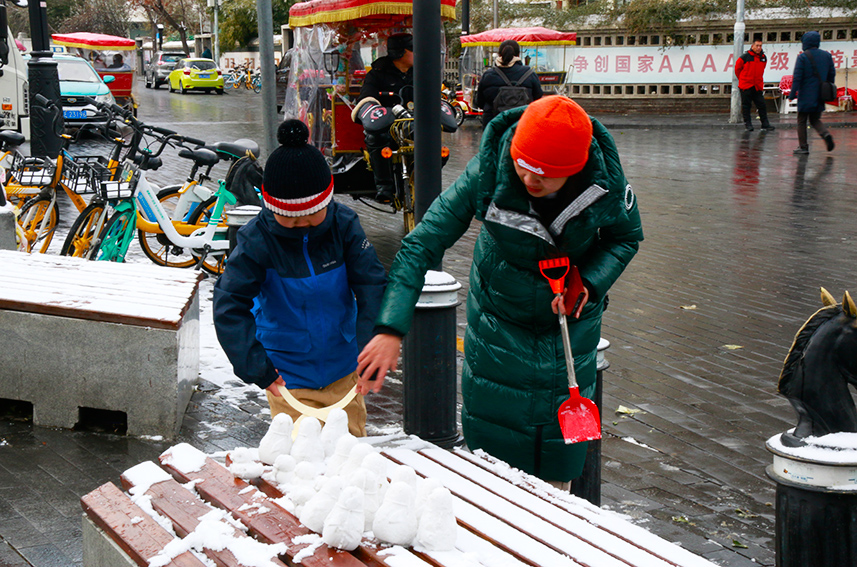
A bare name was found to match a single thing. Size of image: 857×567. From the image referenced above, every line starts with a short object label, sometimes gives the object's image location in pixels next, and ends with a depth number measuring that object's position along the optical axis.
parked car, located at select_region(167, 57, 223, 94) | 41.44
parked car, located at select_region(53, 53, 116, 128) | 20.45
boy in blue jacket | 3.09
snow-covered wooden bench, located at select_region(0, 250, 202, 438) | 4.53
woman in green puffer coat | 2.69
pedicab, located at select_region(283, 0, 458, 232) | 9.88
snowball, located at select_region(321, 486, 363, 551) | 2.16
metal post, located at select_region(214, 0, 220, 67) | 50.28
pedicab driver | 9.10
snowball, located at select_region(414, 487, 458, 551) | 2.21
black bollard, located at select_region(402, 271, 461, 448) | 3.45
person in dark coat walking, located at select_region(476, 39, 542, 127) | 13.80
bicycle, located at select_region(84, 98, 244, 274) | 7.52
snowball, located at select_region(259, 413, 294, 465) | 2.64
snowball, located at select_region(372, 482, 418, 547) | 2.21
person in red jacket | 20.69
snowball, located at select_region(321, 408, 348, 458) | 2.63
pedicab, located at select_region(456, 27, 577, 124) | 23.81
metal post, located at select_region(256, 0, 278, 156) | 7.94
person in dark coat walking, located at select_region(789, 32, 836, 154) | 16.09
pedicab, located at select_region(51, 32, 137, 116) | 34.87
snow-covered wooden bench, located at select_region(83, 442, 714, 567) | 2.22
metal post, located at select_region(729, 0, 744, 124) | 23.27
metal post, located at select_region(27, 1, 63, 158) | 11.85
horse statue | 2.73
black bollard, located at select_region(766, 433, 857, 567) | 2.57
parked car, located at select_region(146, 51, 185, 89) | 46.00
